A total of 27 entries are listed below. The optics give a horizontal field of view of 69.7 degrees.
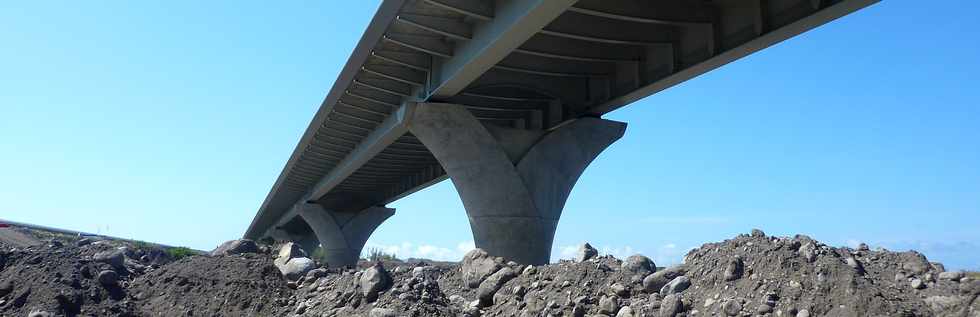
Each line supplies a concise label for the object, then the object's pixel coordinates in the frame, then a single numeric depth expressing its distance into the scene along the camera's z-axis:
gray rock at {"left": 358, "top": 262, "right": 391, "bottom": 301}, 9.61
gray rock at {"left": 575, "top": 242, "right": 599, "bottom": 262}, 12.48
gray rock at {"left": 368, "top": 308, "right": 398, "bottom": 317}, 8.55
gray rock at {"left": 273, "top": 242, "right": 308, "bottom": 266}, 13.45
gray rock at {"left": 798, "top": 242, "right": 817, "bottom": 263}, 8.16
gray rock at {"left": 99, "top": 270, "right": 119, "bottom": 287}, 11.69
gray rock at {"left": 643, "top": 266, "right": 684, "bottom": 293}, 9.11
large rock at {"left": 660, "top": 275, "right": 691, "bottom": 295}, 8.73
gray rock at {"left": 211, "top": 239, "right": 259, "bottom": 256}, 15.30
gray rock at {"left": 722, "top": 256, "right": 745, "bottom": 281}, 8.51
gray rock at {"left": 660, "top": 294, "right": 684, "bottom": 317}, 7.84
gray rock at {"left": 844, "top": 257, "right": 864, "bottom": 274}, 7.93
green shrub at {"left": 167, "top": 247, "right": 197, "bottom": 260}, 32.35
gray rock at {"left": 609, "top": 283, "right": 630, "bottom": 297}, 8.92
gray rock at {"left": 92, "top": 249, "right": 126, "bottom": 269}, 13.17
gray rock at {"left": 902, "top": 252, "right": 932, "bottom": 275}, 7.86
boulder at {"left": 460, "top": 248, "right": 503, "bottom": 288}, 11.52
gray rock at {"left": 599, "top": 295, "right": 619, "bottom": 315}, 8.30
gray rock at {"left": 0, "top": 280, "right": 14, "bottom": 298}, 10.92
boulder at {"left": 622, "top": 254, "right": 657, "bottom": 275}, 10.30
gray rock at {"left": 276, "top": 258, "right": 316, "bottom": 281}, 12.41
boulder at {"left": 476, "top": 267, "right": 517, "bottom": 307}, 10.34
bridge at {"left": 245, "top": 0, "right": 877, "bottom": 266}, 13.04
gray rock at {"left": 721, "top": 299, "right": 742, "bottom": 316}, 7.60
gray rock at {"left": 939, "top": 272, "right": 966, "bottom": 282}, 7.28
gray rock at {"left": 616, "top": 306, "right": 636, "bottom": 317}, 8.05
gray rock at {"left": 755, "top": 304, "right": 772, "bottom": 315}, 7.42
